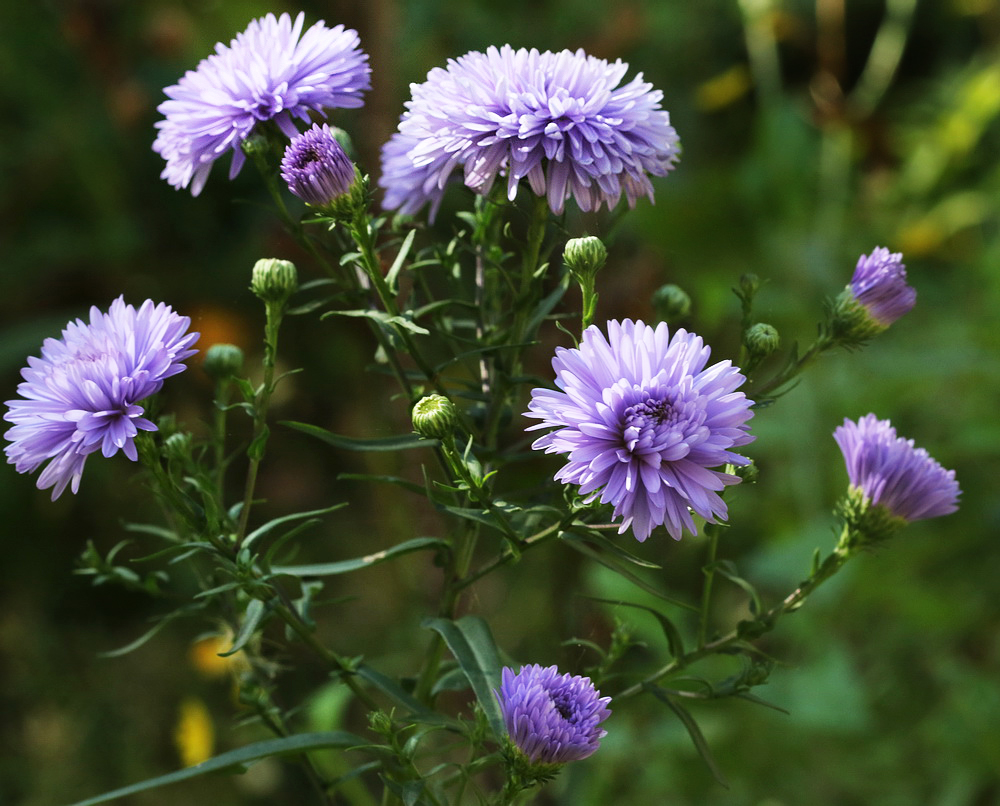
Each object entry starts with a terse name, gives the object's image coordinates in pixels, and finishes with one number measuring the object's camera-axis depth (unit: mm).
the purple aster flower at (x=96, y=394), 656
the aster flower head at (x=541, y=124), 663
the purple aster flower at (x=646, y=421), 640
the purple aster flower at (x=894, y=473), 698
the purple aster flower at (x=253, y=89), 683
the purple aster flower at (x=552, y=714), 647
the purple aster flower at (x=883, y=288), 692
